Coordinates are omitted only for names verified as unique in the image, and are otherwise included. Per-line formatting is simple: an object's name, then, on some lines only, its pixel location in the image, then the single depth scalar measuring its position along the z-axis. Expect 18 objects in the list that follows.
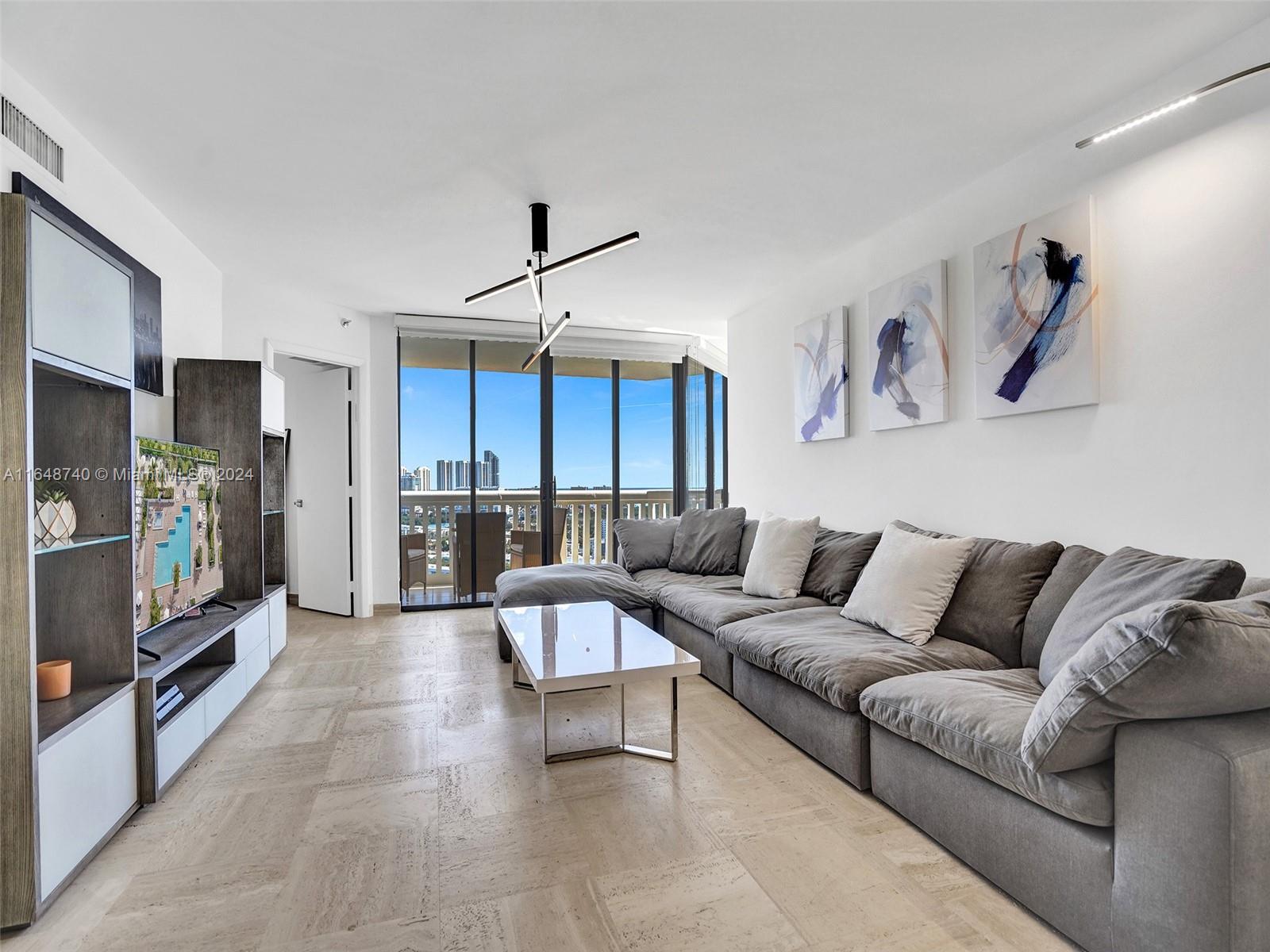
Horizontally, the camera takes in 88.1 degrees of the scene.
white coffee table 2.40
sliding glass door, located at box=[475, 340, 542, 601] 5.97
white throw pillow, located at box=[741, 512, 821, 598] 3.86
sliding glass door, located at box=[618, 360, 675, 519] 6.54
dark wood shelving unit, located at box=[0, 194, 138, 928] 1.65
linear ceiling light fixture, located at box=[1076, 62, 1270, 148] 1.88
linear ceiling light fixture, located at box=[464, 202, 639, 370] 2.93
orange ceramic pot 1.99
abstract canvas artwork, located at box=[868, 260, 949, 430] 3.27
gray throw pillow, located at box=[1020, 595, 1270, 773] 1.31
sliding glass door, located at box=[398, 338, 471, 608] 5.91
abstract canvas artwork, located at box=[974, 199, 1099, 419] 2.55
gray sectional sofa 1.30
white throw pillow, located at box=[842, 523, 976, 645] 2.79
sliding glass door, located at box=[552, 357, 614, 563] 6.18
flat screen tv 2.58
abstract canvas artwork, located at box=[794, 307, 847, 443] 4.04
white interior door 5.54
